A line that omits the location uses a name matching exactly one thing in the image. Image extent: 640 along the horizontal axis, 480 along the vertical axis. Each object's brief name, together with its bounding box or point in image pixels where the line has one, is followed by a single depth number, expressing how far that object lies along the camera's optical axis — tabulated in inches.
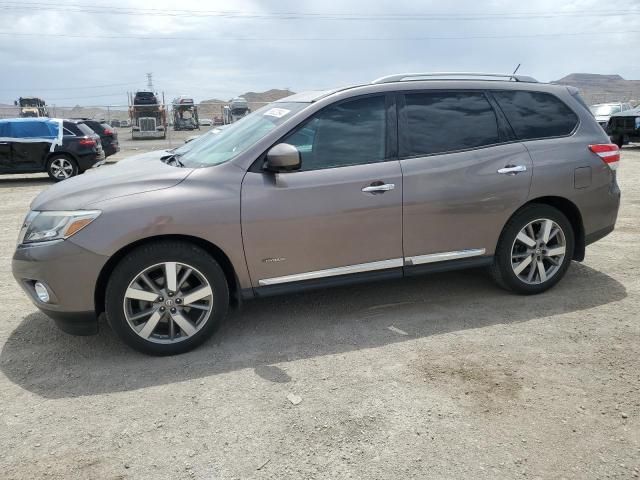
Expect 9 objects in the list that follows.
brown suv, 136.4
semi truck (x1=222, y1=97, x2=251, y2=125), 1547.7
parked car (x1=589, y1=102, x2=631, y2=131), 863.7
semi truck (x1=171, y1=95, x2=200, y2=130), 1680.6
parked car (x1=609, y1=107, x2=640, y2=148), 699.4
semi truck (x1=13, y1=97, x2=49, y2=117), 1197.0
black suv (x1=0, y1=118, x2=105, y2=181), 508.1
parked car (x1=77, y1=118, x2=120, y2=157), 690.2
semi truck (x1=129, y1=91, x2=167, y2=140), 1341.0
